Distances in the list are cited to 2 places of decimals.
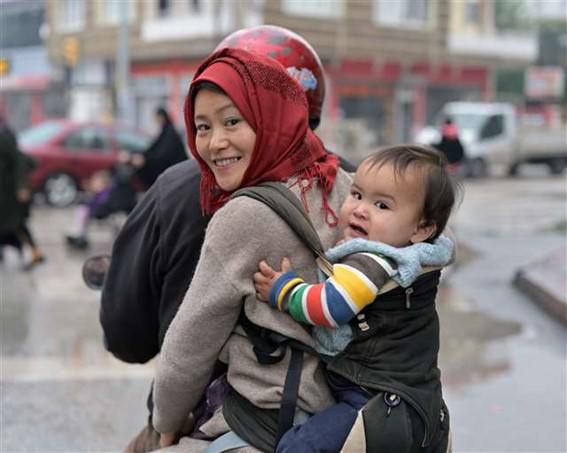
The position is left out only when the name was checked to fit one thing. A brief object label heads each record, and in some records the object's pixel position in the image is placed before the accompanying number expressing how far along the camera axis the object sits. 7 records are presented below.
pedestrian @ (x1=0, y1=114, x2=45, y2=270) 10.51
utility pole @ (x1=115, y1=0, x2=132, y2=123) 26.59
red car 17.03
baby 2.00
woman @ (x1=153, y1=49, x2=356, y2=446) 2.04
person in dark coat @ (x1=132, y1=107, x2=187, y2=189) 11.01
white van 26.19
